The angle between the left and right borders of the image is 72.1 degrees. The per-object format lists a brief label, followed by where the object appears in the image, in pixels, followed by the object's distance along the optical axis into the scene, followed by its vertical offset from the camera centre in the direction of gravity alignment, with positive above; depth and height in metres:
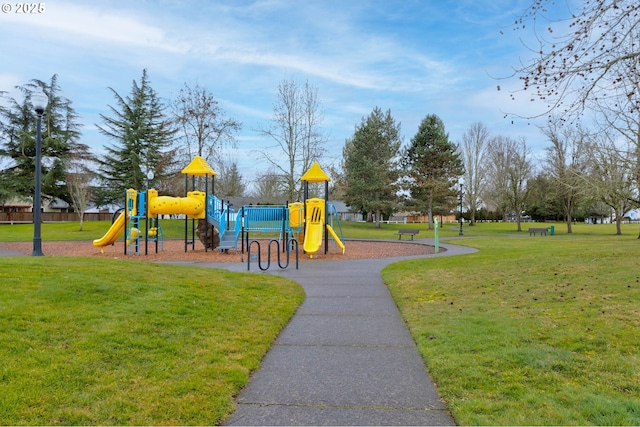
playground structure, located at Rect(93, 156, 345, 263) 18.02 -0.02
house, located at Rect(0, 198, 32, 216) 55.84 +0.74
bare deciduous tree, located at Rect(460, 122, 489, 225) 55.62 +5.88
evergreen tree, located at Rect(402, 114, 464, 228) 48.19 +5.82
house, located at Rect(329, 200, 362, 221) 75.62 -0.02
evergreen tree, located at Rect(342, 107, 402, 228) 45.44 +5.04
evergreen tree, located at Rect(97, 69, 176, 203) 41.56 +6.41
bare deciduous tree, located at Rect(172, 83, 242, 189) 35.00 +7.49
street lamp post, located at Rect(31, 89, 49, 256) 12.72 +0.65
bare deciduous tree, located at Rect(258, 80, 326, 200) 36.31 +5.82
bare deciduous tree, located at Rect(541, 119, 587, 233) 36.62 +4.86
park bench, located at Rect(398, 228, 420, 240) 27.88 -1.00
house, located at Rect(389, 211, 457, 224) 72.75 -0.59
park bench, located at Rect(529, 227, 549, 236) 33.52 -1.03
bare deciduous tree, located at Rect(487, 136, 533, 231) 46.68 +4.73
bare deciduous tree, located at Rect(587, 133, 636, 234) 25.69 +2.20
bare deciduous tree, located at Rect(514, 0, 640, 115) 6.22 +2.38
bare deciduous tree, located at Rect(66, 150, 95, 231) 37.05 +2.95
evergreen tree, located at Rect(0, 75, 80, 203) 43.81 +6.80
